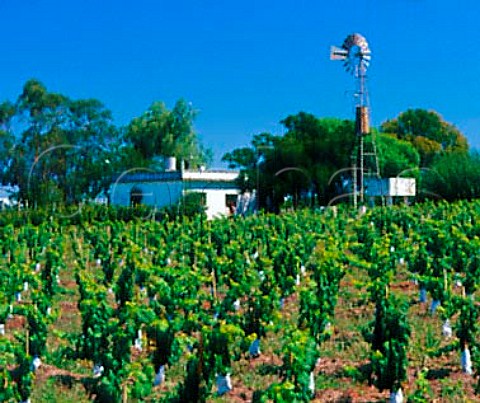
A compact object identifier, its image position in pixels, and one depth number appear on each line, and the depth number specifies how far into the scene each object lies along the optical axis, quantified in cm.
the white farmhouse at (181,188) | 4219
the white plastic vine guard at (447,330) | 1042
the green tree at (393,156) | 4506
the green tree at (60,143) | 5509
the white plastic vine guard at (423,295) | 1260
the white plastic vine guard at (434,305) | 1175
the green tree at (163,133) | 5841
